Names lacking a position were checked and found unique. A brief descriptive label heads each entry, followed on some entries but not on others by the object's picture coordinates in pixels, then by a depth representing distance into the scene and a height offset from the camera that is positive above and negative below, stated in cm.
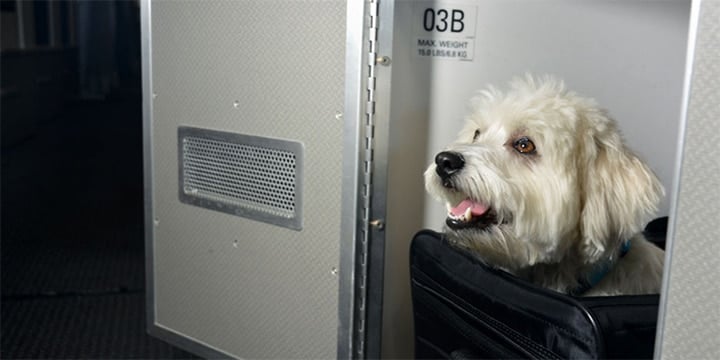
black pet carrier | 116 -44
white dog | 135 -25
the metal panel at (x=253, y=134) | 161 -29
